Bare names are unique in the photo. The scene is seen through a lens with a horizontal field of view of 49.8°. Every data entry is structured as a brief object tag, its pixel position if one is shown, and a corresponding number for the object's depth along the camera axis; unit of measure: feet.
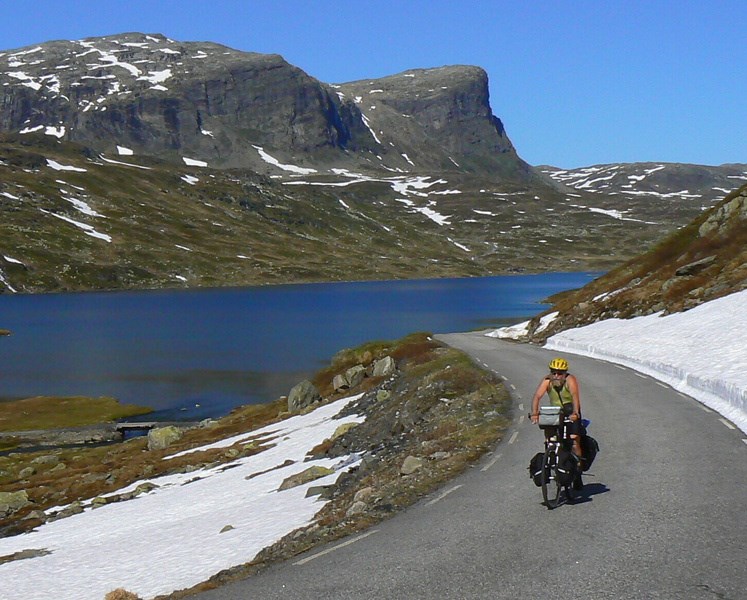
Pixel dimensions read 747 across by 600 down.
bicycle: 50.06
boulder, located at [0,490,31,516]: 130.93
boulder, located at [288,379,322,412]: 182.19
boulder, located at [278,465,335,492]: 90.07
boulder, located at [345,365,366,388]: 187.01
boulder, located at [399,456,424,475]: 71.46
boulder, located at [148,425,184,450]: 176.96
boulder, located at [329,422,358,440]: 123.34
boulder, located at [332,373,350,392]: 187.32
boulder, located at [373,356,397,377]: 175.73
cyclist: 50.83
